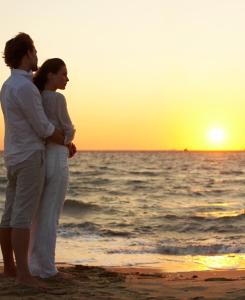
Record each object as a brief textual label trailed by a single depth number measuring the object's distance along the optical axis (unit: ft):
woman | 14.87
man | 13.99
